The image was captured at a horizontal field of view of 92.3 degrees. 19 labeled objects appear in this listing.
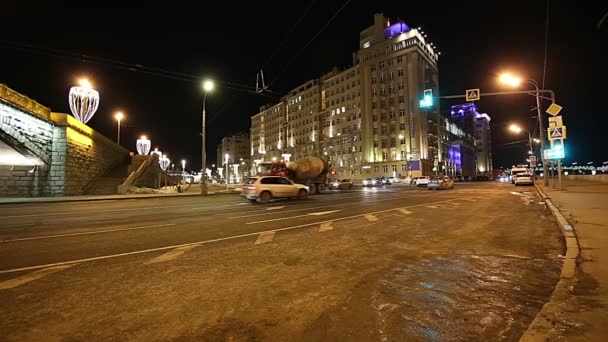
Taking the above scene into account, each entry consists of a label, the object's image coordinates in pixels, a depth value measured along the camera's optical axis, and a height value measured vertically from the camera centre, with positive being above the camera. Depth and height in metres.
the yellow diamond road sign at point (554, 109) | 17.89 +3.95
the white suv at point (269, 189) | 17.80 -0.59
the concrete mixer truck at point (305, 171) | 25.98 +0.80
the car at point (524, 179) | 34.59 -0.61
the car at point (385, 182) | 54.84 -0.96
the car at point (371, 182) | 47.91 -0.85
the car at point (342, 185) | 36.97 -0.89
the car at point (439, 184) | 30.41 -0.85
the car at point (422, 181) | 39.50 -0.73
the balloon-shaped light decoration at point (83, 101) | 23.39 +6.90
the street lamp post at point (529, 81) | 17.06 +5.60
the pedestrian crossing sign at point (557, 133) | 18.20 +2.56
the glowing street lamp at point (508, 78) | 16.98 +5.66
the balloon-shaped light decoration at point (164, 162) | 71.50 +5.03
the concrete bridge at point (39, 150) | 20.39 +2.70
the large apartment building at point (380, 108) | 75.75 +20.57
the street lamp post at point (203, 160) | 25.75 +1.90
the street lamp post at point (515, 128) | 36.78 +5.92
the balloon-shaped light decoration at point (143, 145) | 50.75 +6.56
